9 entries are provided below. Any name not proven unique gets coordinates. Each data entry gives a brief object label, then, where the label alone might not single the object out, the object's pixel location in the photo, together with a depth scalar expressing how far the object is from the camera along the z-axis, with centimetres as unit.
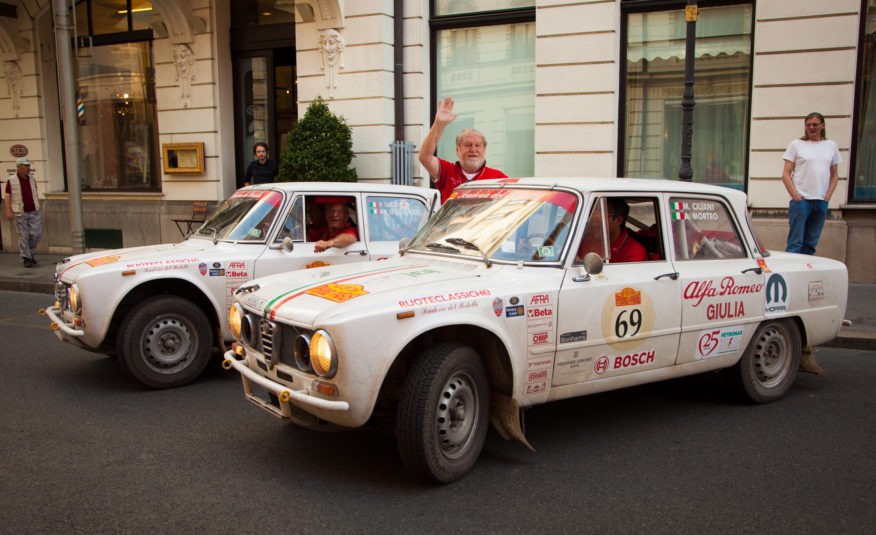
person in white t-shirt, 877
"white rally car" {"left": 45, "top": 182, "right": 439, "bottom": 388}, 553
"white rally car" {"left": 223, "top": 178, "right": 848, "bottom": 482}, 365
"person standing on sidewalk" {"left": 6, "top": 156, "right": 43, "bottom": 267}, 1331
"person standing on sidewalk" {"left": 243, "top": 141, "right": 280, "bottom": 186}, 1246
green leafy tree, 1184
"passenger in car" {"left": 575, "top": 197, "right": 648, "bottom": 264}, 478
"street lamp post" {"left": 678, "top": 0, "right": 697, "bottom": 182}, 855
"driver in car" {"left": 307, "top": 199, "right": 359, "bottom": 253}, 660
